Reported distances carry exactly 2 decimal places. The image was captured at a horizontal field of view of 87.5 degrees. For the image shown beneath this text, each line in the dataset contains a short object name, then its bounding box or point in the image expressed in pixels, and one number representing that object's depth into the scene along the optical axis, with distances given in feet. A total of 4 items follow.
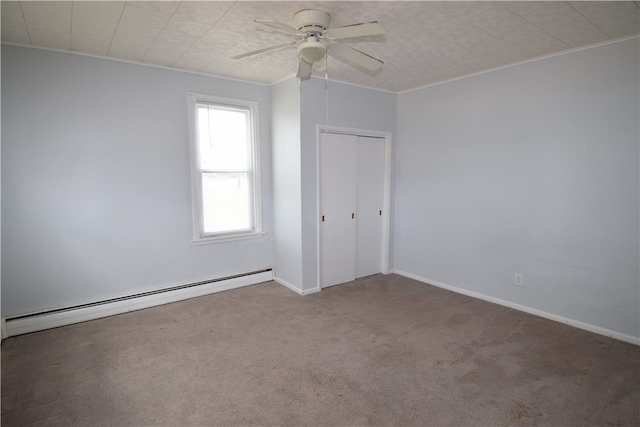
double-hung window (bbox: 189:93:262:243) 12.46
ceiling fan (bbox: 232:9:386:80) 6.72
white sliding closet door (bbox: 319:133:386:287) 13.57
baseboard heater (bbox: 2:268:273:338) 9.88
